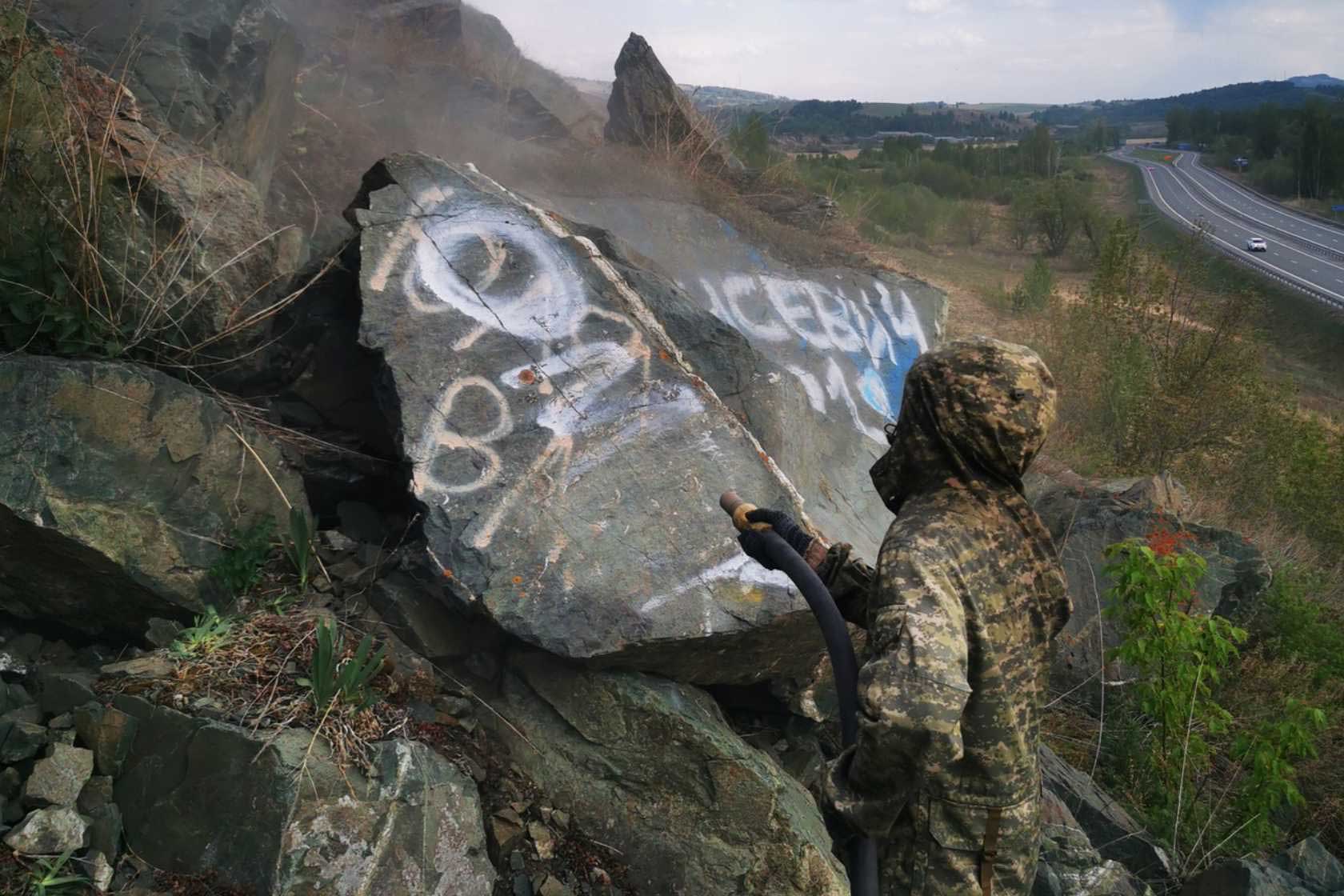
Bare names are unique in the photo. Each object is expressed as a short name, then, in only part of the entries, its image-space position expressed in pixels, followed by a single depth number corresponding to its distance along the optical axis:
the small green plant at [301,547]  3.34
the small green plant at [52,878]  2.31
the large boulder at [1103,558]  5.24
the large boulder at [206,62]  4.79
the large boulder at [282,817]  2.49
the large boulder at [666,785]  3.02
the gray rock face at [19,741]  2.52
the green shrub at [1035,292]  12.95
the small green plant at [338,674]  2.79
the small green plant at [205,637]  2.92
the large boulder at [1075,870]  3.24
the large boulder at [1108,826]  3.73
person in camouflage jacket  1.84
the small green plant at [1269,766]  3.72
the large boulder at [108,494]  2.96
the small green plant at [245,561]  3.28
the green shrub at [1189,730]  3.79
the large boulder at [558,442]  3.28
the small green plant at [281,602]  3.21
